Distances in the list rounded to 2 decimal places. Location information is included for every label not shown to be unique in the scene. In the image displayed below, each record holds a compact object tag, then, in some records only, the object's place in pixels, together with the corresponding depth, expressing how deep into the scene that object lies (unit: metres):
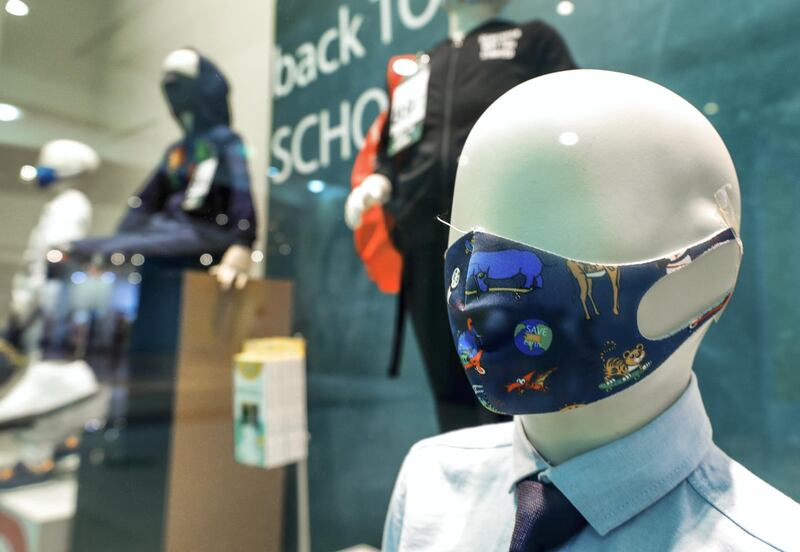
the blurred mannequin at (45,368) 1.49
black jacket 0.98
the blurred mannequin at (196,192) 1.75
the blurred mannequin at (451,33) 1.19
